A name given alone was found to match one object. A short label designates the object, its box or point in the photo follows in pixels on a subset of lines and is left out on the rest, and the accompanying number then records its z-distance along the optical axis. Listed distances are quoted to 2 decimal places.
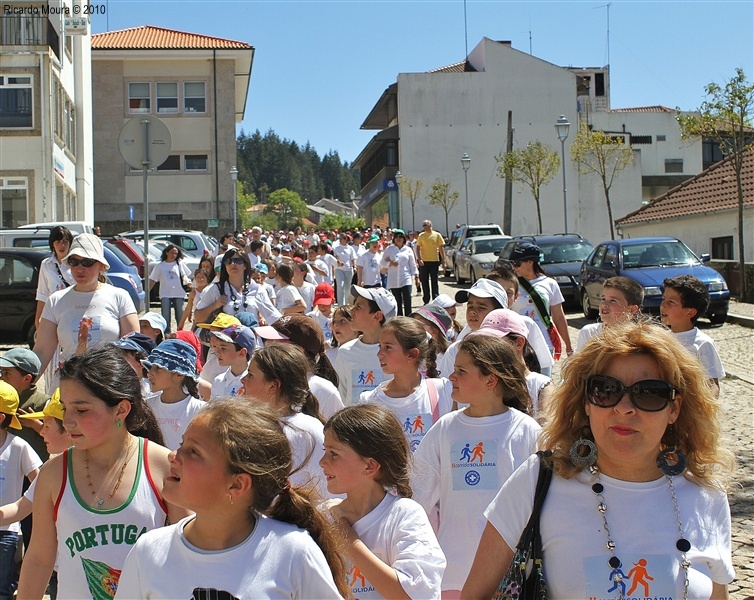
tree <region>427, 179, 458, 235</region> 60.44
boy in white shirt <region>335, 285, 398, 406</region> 6.72
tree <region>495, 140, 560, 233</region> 47.66
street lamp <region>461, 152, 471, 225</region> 50.69
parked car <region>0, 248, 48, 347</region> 17.00
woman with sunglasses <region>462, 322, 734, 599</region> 2.69
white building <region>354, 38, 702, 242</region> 63.44
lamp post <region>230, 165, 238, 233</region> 50.03
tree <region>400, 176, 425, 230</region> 61.34
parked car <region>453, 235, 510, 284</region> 29.98
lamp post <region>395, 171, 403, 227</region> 62.34
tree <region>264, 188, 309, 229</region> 170.25
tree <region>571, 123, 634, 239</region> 42.31
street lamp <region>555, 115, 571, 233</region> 31.23
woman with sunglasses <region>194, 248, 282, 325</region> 10.19
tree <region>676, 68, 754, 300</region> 22.14
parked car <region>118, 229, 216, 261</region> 28.77
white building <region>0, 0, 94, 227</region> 33.91
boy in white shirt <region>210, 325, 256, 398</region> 6.61
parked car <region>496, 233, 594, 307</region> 23.53
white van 22.77
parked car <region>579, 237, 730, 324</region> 19.03
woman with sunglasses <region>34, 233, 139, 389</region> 6.89
